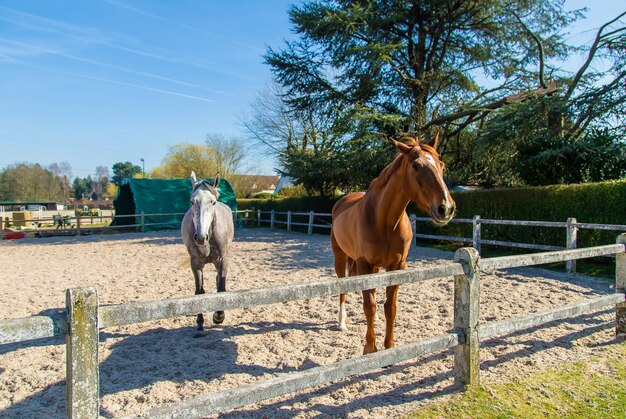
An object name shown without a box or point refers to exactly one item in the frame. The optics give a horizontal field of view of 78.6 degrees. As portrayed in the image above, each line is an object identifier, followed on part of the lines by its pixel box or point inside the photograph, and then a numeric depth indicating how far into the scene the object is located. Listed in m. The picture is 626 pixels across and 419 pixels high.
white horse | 4.62
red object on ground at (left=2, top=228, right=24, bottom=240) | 17.18
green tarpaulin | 20.72
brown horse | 3.06
